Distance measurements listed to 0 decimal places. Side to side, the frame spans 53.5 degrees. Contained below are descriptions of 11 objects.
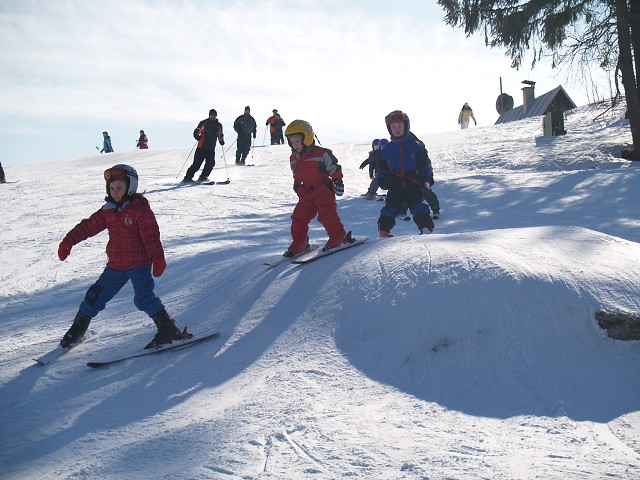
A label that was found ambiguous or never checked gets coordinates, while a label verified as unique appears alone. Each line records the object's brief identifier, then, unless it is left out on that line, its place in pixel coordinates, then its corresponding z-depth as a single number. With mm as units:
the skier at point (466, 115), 35312
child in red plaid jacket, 4902
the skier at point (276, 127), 26906
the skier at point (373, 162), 12465
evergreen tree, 14844
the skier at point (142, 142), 33406
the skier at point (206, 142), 15703
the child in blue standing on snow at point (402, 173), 7242
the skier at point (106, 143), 31625
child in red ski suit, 6422
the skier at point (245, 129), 19734
